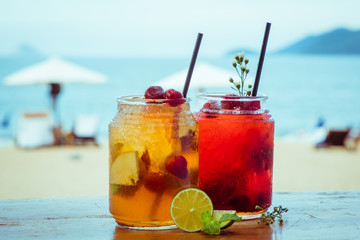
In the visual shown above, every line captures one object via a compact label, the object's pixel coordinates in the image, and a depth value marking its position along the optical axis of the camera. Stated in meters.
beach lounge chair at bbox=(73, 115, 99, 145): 11.48
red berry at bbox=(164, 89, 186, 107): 0.83
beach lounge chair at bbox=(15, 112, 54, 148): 11.67
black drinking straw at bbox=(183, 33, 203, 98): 0.86
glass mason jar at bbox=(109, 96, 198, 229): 0.82
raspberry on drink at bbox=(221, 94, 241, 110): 0.88
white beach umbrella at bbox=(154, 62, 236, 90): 8.48
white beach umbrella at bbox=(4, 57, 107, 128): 10.92
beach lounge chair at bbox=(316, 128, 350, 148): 12.06
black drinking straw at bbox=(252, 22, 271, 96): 0.87
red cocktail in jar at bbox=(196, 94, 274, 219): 0.87
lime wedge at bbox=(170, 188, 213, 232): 0.82
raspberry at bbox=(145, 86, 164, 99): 0.84
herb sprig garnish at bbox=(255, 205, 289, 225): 0.87
